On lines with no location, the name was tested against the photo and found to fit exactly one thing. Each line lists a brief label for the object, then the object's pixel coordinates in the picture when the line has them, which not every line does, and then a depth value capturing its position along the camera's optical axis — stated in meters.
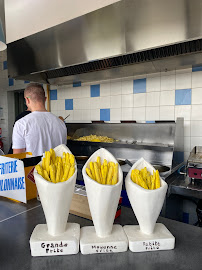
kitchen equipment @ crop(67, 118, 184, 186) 2.55
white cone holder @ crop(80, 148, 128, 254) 0.73
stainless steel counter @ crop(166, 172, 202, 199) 1.92
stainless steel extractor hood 1.92
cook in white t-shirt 2.05
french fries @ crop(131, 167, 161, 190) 0.77
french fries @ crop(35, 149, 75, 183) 0.77
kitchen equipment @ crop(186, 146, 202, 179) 1.94
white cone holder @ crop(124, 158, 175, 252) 0.75
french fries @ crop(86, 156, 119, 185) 0.77
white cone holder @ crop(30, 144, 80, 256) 0.74
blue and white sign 1.21
